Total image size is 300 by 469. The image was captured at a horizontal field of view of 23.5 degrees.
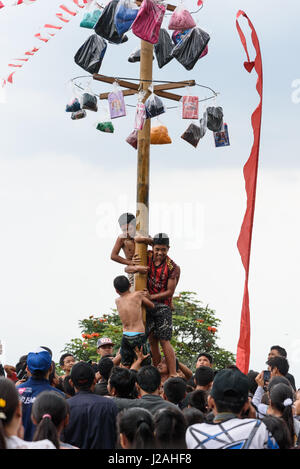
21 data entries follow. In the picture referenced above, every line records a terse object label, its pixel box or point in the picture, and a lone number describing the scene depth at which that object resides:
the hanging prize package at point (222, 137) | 10.14
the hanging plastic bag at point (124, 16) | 8.96
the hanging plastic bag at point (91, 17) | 9.69
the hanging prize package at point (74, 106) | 10.20
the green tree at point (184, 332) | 16.53
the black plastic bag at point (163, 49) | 10.69
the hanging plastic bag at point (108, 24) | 9.20
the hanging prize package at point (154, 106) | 9.05
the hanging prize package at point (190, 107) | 9.73
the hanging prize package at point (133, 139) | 10.42
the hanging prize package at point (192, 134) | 10.05
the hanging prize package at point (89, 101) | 9.87
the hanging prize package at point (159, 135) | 10.03
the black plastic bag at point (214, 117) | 10.02
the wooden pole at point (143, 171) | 9.22
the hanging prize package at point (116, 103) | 9.42
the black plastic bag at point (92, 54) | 9.63
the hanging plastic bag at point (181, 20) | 9.10
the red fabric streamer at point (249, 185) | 9.25
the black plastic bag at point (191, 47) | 9.12
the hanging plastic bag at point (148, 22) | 8.73
